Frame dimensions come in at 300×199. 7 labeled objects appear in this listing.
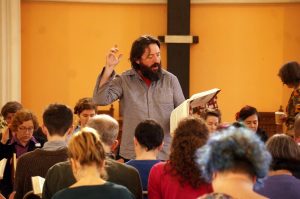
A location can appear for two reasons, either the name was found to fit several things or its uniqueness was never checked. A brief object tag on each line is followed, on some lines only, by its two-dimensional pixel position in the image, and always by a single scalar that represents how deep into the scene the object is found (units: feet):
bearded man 18.56
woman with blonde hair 11.19
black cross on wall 35.43
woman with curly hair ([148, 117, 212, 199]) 13.48
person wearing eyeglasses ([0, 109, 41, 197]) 21.87
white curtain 34.71
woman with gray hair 9.21
